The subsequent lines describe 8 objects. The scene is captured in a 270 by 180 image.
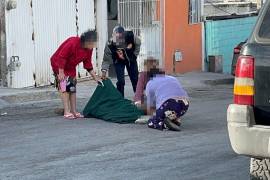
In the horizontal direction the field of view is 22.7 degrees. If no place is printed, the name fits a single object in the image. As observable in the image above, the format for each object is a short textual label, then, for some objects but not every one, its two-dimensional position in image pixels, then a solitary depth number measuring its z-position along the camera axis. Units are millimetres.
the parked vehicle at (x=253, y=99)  5449
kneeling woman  9516
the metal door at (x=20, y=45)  13289
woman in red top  10453
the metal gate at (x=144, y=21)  16109
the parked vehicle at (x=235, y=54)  15902
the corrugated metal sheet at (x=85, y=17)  15062
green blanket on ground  10344
